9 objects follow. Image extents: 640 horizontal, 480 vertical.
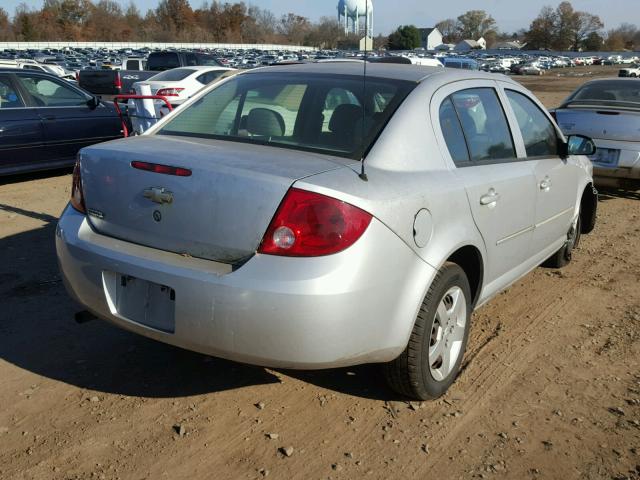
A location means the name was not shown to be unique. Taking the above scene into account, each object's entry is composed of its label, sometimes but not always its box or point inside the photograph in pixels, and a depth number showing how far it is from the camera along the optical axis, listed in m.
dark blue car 8.48
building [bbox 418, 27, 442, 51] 139.25
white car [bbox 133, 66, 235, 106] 14.27
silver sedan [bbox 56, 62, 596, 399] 2.69
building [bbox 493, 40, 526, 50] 139.38
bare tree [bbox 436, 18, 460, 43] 157.00
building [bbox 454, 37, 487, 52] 128.71
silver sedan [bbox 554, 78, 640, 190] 7.95
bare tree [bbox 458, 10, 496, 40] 157.00
